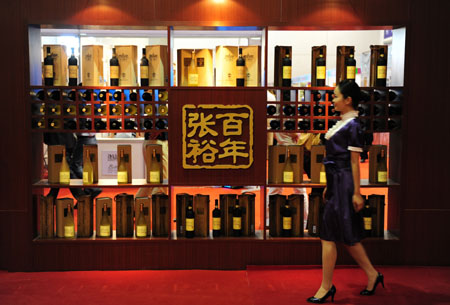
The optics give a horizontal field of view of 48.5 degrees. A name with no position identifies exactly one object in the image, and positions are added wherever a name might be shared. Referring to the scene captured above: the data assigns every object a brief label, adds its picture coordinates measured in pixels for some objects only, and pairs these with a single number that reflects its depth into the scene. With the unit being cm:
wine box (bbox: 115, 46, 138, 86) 422
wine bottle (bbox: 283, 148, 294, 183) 425
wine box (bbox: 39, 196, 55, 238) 425
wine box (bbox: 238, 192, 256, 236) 432
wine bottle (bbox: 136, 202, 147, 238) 427
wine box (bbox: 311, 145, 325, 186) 430
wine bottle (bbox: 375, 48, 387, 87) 421
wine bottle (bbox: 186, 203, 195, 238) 425
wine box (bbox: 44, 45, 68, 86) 419
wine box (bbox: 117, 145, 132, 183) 422
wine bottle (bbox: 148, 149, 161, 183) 423
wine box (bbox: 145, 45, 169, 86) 423
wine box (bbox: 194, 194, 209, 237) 431
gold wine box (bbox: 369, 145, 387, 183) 428
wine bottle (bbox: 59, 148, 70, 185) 420
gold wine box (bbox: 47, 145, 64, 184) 421
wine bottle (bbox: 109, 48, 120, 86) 417
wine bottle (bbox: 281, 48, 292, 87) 421
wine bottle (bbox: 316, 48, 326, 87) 420
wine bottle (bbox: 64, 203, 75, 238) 426
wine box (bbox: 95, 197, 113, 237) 427
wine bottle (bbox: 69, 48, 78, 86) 419
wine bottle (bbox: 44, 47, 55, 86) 412
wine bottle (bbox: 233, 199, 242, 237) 428
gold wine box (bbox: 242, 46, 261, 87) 423
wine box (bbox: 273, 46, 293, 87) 424
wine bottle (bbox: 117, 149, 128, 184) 419
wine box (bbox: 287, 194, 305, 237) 436
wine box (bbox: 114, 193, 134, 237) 430
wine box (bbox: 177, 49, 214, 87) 421
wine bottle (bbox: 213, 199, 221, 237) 425
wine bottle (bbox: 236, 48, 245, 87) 418
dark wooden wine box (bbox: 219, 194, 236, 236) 433
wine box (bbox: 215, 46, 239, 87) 424
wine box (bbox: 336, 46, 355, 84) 423
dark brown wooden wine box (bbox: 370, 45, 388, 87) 423
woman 339
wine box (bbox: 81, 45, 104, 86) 421
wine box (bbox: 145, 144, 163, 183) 424
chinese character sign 415
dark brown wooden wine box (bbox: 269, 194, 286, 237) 436
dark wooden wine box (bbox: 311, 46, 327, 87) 423
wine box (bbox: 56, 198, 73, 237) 425
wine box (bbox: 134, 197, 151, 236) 429
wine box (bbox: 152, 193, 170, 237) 430
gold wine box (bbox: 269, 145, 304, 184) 428
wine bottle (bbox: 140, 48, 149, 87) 419
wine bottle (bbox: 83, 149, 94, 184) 418
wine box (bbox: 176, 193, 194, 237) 430
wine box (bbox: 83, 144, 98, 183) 419
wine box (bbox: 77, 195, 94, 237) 429
